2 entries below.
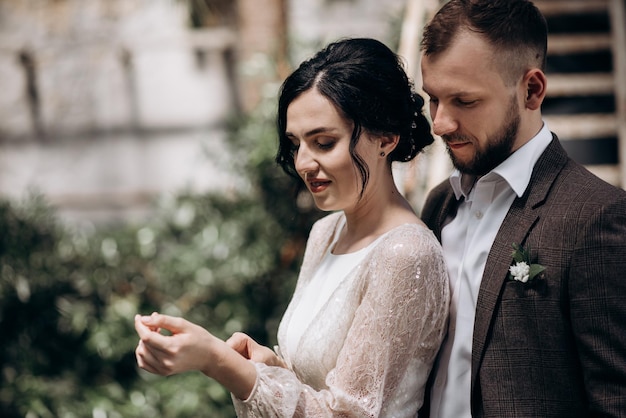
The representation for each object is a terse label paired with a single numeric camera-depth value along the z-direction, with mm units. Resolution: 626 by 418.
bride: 2047
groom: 1869
